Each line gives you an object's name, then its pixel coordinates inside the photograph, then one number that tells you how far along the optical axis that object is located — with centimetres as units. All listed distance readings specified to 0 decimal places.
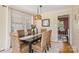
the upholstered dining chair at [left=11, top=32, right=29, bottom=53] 108
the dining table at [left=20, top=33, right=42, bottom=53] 115
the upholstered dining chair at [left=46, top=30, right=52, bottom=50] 121
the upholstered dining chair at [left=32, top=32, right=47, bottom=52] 122
